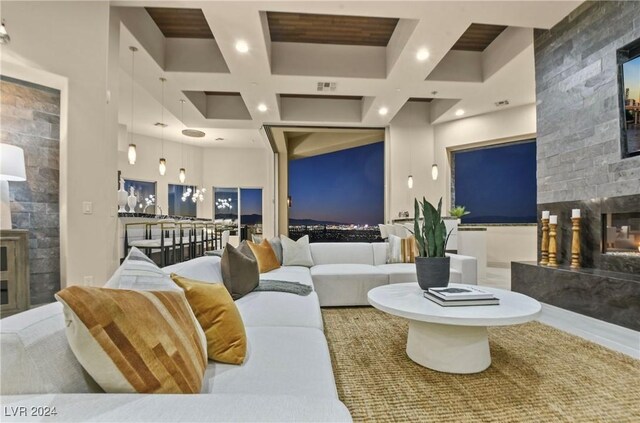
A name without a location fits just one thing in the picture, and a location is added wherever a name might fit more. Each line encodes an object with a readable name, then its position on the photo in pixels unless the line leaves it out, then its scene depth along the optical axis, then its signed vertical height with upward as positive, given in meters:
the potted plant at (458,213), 5.62 +0.04
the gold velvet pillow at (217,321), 1.18 -0.42
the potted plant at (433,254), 2.18 -0.27
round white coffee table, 1.66 -0.68
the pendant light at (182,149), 5.70 +1.99
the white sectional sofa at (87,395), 0.65 -0.40
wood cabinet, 2.71 -0.47
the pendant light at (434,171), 6.74 +0.97
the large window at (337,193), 8.68 +0.71
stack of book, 1.84 -0.50
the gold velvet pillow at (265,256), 3.28 -0.42
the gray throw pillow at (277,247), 3.77 -0.37
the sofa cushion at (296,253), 3.77 -0.45
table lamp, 2.58 +0.40
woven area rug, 1.49 -0.95
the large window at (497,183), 6.48 +0.71
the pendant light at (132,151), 4.63 +1.08
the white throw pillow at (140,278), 1.03 -0.21
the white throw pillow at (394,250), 3.95 -0.44
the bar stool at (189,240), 4.70 -0.39
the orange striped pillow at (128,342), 0.71 -0.30
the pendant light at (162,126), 4.68 +2.07
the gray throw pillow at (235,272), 2.19 -0.39
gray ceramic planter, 2.18 -0.39
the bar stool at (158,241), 3.87 -0.31
